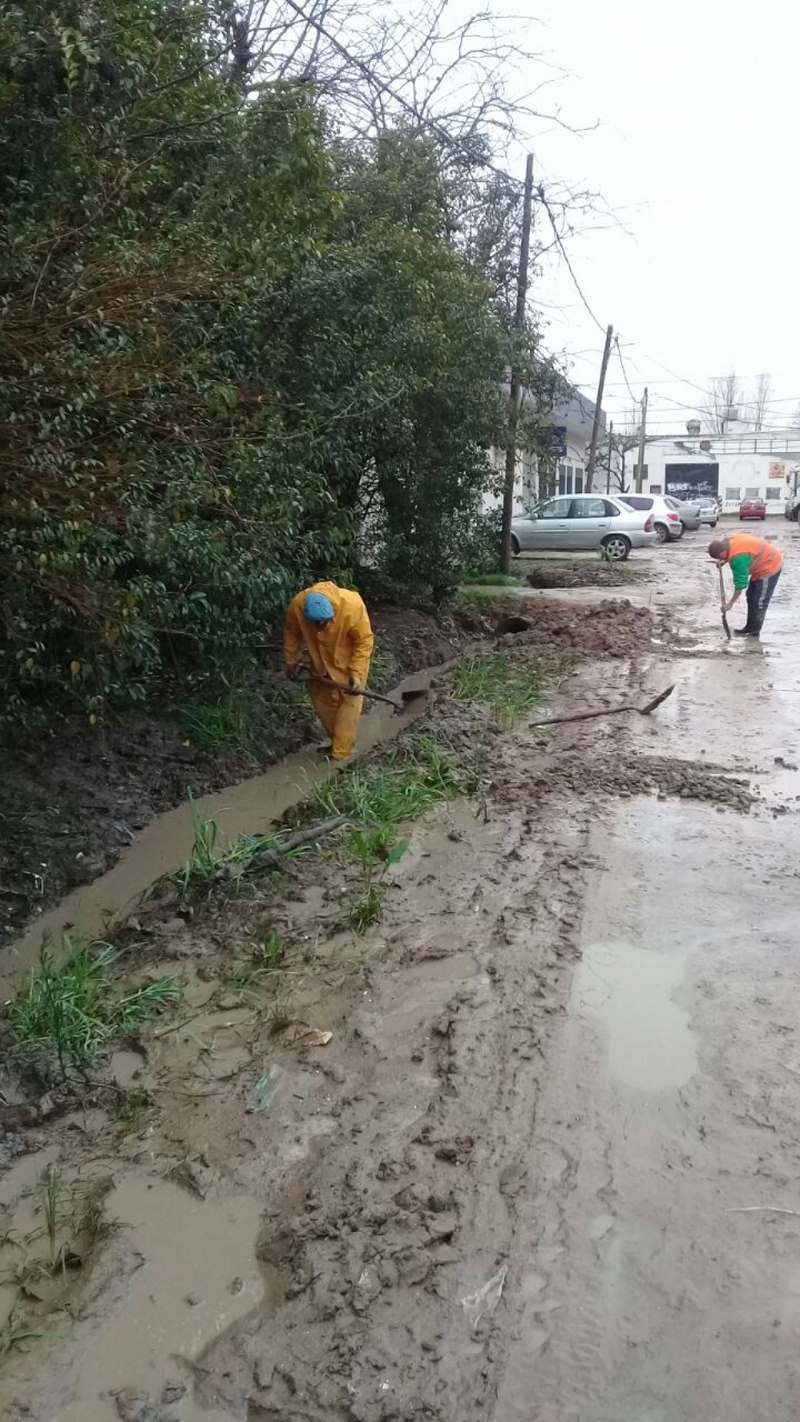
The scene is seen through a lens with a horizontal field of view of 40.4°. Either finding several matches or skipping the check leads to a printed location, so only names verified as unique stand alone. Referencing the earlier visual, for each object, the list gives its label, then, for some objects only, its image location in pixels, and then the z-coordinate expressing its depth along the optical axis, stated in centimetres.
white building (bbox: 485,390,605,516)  2908
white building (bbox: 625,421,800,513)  5403
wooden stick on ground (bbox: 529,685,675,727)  906
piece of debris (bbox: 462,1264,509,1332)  274
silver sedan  2487
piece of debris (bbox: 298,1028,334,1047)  414
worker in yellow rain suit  807
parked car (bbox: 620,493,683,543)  2816
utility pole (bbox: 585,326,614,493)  3394
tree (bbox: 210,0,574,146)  999
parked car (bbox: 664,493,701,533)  3538
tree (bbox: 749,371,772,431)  8038
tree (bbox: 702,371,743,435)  7716
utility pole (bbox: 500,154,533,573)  1427
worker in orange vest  1264
